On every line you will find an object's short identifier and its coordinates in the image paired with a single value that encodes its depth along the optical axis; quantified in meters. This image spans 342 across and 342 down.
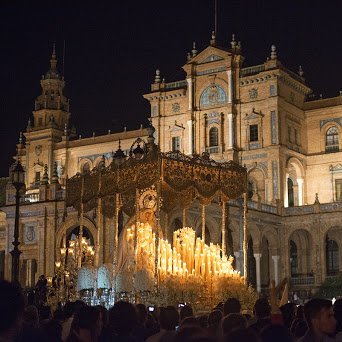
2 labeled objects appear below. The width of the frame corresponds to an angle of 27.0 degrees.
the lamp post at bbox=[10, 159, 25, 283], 20.34
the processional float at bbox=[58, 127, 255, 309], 20.17
